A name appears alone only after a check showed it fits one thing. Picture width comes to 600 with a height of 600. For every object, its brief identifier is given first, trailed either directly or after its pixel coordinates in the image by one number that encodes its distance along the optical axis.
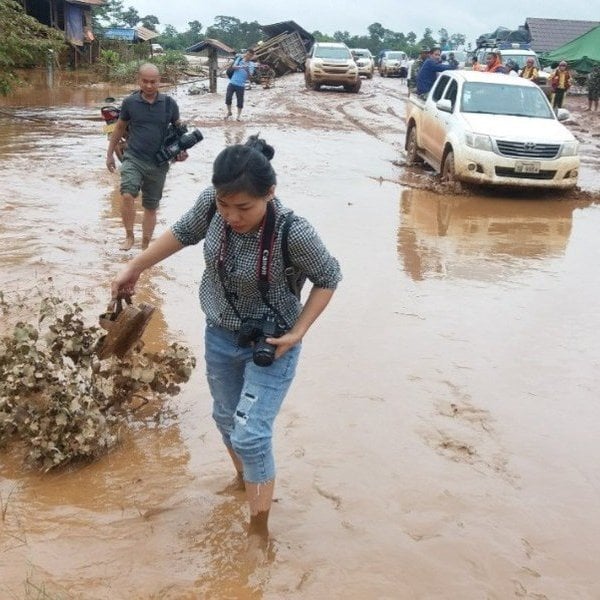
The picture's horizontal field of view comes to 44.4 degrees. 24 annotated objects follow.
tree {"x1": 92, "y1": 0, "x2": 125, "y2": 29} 40.41
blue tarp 33.16
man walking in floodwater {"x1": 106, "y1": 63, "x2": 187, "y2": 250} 6.48
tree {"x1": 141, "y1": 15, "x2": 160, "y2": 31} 85.88
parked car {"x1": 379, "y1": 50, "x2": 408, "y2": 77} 41.69
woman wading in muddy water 2.51
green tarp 27.06
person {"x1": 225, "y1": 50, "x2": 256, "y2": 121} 18.86
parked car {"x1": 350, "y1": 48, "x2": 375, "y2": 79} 36.00
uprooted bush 3.45
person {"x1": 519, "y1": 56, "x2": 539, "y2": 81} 21.77
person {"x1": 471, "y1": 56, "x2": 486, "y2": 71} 19.98
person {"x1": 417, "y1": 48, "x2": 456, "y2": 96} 15.12
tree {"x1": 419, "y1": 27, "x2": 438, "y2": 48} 81.40
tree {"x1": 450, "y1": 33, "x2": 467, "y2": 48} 86.53
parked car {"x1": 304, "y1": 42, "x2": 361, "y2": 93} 27.52
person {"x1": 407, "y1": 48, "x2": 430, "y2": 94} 19.77
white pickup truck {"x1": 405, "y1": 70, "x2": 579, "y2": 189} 10.34
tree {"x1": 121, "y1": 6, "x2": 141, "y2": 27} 74.13
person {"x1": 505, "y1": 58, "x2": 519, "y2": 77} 20.67
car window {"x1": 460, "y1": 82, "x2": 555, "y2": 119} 11.26
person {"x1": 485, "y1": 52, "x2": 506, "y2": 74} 17.55
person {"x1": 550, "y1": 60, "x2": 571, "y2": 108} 20.51
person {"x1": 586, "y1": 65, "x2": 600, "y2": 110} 24.50
